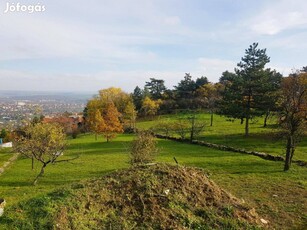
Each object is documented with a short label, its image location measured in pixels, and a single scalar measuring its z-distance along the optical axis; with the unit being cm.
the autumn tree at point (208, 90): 5920
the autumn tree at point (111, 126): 3717
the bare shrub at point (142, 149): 1791
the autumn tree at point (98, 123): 3674
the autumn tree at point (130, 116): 5017
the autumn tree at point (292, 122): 1887
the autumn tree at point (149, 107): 6194
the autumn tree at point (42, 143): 1790
